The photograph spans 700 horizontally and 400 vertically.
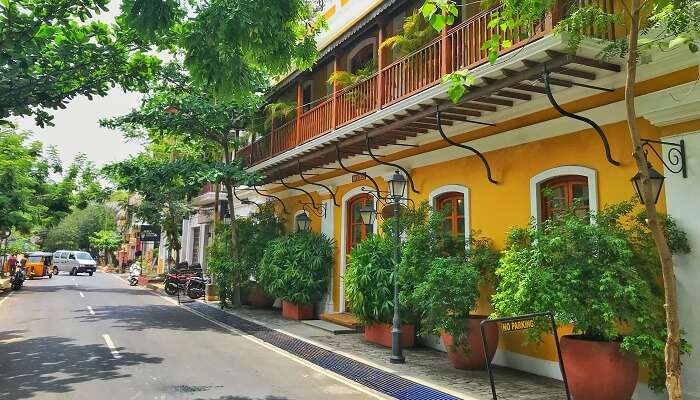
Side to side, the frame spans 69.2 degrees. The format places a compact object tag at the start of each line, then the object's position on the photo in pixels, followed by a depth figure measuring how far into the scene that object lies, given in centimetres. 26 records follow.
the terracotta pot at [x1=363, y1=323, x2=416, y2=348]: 990
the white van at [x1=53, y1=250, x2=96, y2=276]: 3962
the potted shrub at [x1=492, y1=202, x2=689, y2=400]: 566
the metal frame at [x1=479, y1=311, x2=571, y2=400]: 468
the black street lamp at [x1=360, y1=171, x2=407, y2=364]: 859
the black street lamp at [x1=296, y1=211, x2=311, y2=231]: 1436
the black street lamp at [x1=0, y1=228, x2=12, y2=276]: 2953
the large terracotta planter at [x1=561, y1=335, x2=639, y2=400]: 584
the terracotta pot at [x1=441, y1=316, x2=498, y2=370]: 791
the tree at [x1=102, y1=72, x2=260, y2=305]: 1490
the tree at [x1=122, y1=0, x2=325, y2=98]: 533
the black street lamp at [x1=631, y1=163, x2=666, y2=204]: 587
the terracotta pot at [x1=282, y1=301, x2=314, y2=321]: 1377
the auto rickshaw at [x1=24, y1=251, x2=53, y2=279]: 3225
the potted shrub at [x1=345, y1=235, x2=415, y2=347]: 966
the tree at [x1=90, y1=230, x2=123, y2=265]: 5188
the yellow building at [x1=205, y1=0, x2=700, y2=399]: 631
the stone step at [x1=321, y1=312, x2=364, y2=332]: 1169
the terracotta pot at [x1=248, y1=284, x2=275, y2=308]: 1642
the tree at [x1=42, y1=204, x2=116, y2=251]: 6041
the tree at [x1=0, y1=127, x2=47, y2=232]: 1934
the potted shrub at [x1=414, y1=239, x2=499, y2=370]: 768
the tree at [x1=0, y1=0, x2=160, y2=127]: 678
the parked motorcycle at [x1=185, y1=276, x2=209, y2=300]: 1936
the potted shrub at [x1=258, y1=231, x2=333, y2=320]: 1324
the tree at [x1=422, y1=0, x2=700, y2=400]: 341
